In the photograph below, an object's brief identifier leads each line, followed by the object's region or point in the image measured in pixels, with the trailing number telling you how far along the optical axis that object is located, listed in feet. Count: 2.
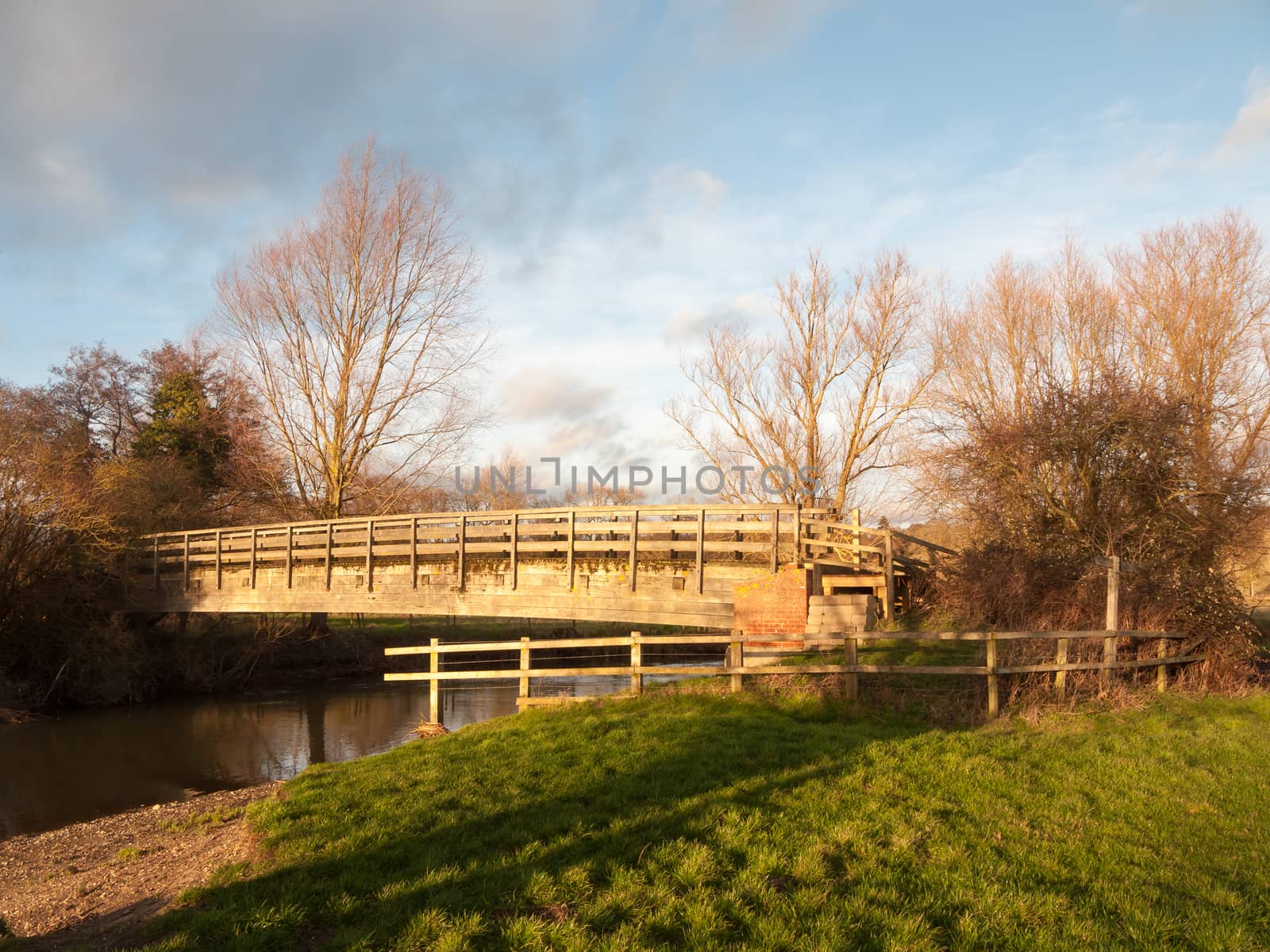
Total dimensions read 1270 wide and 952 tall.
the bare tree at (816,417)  79.71
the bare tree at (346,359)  83.20
